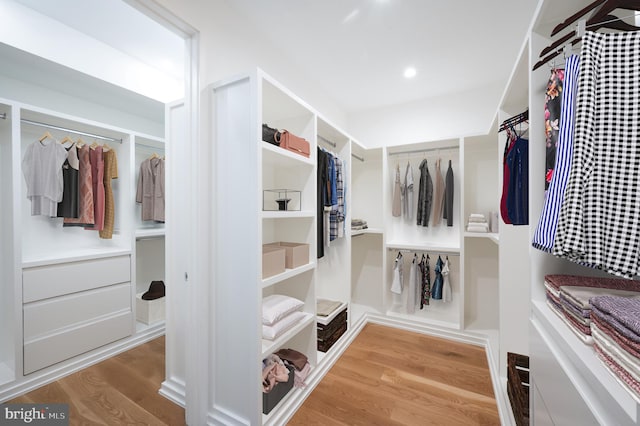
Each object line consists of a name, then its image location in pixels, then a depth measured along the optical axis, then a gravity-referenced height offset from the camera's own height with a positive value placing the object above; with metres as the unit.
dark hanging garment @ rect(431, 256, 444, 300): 2.78 -0.80
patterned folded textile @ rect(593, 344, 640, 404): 0.52 -0.36
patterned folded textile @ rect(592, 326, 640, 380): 0.52 -0.32
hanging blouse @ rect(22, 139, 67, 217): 1.95 +0.27
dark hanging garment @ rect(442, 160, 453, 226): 2.71 +0.15
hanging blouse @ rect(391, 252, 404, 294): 2.89 -0.77
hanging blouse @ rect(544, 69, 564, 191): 0.88 +0.34
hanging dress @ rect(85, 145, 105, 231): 2.32 +0.25
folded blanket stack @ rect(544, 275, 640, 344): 0.73 -0.26
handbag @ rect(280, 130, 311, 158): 1.60 +0.43
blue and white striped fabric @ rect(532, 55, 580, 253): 0.71 +0.13
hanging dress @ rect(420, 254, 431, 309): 2.81 -0.80
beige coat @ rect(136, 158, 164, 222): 2.55 +0.21
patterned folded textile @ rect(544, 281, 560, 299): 0.88 -0.29
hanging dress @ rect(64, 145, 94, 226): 2.25 +0.16
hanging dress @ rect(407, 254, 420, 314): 2.84 -0.87
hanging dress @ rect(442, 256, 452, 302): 2.76 -0.81
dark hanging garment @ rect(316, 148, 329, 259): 2.04 +0.12
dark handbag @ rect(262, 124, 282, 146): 1.51 +0.45
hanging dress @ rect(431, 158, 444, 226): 2.79 +0.14
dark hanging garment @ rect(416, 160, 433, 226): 2.82 +0.16
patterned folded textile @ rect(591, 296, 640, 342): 0.53 -0.24
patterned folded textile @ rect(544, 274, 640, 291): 0.83 -0.24
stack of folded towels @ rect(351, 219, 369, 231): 2.76 -0.16
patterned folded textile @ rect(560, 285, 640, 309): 0.74 -0.25
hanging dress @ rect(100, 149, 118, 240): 2.41 +0.16
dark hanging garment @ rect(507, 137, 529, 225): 1.40 +0.15
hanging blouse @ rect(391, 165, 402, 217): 2.96 +0.13
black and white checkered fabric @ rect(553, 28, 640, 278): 0.57 +0.11
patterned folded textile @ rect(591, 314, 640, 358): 0.53 -0.29
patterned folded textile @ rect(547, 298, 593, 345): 0.71 -0.36
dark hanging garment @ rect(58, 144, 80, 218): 2.14 +0.20
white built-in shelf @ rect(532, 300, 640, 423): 0.52 -0.39
